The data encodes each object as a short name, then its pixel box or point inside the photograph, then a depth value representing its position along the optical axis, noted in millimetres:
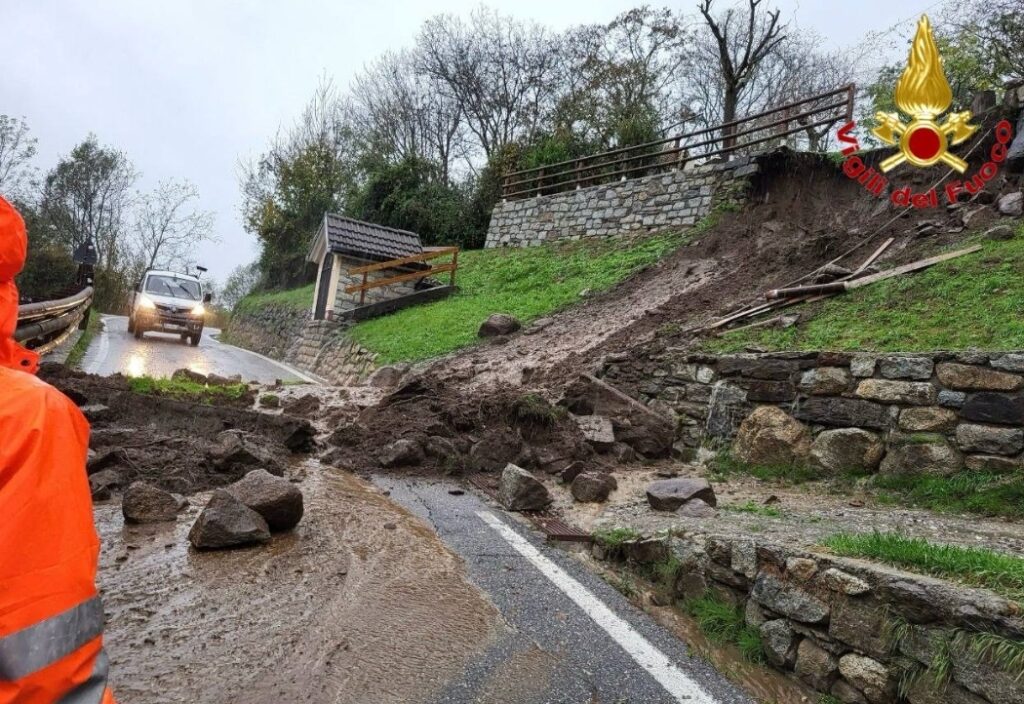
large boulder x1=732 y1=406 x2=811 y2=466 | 7250
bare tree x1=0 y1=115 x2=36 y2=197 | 26938
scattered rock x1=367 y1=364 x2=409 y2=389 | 13302
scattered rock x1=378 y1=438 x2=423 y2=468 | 7965
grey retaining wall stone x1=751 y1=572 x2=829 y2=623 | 3600
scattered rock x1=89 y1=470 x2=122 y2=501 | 5570
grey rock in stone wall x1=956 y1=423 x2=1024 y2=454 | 5875
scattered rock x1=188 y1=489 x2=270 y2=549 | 4660
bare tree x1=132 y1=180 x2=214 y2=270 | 41031
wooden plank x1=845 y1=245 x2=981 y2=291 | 9395
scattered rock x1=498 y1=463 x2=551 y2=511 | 6531
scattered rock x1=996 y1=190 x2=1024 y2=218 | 10658
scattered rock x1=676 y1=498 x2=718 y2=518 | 5746
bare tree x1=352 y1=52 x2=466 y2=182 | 36062
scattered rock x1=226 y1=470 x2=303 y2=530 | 5078
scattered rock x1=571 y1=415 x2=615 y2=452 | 8336
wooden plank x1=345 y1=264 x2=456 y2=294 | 19891
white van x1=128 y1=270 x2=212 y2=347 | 19562
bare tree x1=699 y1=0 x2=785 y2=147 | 25328
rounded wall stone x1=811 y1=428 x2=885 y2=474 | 6719
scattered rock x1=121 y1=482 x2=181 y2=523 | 5090
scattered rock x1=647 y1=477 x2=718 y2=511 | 5980
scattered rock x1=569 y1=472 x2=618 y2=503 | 6777
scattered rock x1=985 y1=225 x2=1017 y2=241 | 9656
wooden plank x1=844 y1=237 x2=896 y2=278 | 10396
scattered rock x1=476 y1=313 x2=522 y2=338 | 14648
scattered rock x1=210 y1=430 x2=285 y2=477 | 6627
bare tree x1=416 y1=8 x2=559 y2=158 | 33562
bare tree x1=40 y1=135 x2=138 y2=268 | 34688
